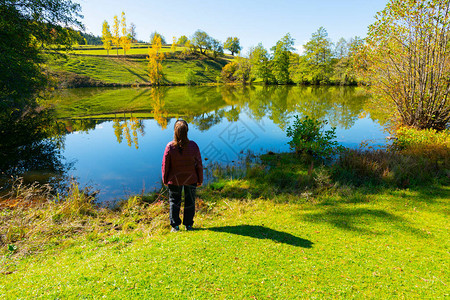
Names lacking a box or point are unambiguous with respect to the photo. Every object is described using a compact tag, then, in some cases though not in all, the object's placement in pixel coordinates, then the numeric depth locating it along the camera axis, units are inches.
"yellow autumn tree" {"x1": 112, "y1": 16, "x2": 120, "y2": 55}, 3837.6
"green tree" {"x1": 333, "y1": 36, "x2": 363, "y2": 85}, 2967.5
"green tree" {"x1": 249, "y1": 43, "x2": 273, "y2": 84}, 3552.7
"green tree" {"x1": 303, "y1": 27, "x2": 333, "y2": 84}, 3157.0
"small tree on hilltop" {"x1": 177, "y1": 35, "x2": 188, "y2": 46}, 6441.9
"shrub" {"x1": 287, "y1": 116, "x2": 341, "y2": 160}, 506.0
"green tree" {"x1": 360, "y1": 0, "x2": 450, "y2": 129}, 530.9
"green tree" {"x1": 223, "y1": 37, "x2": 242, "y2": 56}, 6378.9
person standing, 227.0
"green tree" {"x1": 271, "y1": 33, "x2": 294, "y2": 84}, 3427.7
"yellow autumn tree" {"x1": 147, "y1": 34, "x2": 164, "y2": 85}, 3238.2
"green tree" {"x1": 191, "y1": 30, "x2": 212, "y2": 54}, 5344.5
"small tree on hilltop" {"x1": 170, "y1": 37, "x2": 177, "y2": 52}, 5194.4
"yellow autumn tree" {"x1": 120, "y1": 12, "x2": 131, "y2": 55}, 3927.2
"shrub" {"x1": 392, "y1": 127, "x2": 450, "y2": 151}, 464.4
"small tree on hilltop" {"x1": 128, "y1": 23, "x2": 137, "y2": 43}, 5374.0
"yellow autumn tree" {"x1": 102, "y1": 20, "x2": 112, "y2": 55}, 3914.9
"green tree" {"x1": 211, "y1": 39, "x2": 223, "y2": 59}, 5463.1
